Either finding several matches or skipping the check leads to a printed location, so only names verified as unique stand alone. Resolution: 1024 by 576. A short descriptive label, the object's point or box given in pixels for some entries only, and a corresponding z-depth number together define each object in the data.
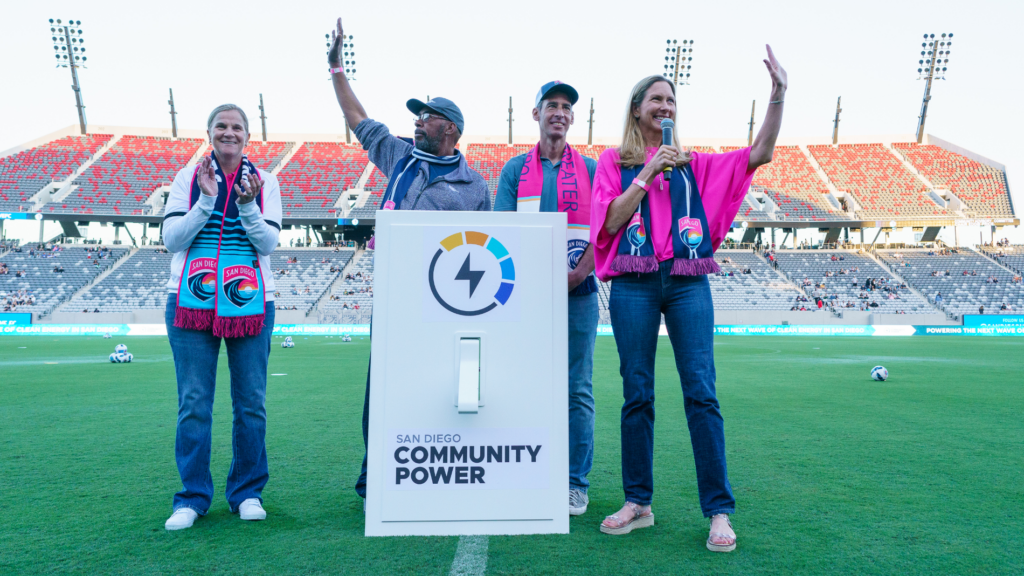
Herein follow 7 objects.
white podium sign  1.46
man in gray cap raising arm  2.77
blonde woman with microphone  2.46
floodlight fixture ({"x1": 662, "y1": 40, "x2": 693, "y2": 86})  44.78
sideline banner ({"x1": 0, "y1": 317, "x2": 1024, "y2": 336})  25.02
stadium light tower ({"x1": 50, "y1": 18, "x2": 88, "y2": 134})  42.09
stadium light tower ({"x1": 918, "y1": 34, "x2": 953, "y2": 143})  44.62
